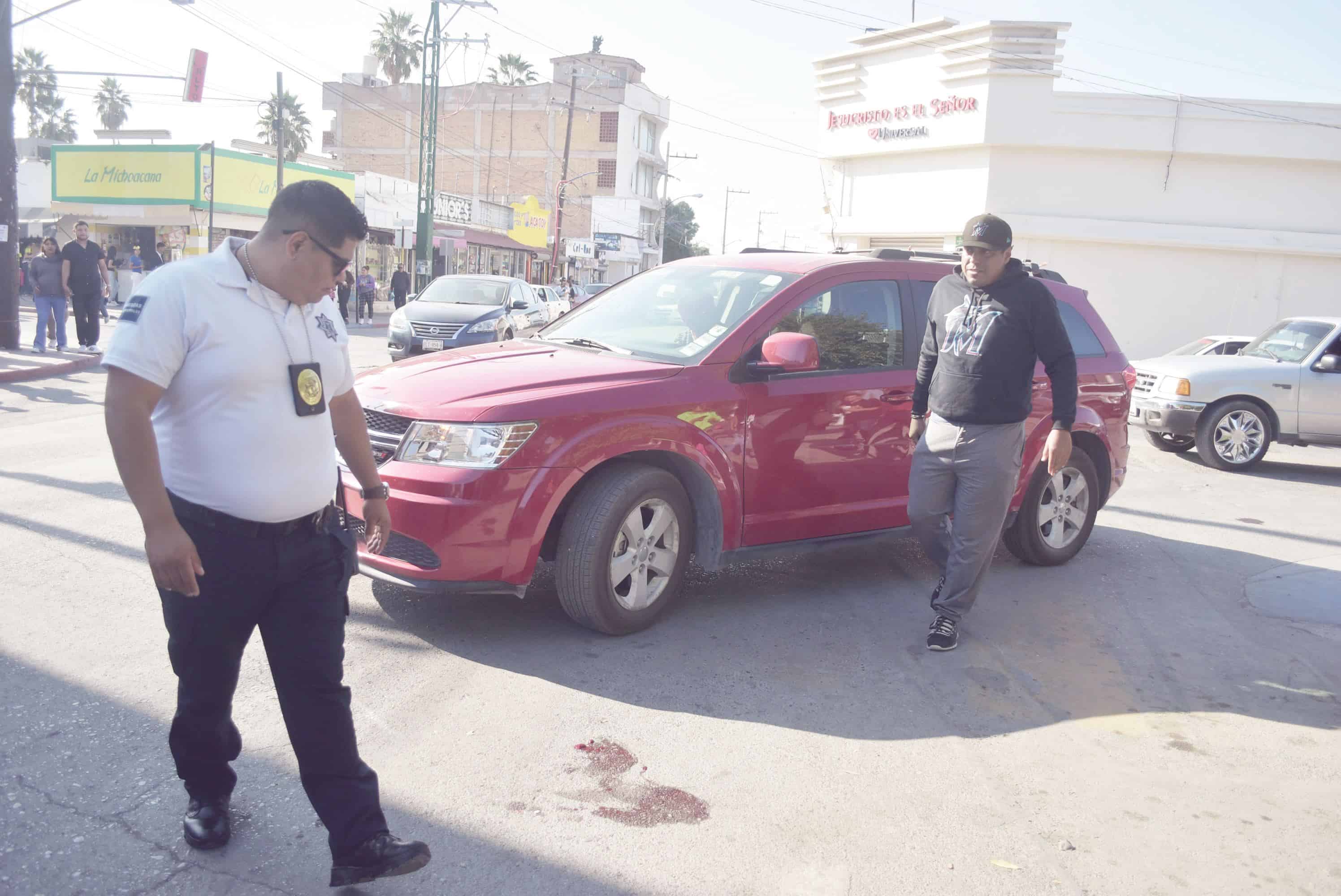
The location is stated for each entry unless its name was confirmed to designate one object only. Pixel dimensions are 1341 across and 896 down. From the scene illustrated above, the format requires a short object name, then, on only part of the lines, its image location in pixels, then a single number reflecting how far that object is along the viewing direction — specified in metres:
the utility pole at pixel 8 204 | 15.62
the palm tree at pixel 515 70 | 73.06
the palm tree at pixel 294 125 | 60.78
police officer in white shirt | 2.43
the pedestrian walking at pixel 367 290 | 29.33
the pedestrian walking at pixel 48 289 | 14.88
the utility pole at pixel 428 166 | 31.41
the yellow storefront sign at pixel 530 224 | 57.91
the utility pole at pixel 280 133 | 32.09
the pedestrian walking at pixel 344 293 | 26.17
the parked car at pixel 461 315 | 17.02
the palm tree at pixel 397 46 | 67.38
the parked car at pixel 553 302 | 24.78
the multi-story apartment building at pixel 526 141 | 68.62
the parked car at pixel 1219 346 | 14.88
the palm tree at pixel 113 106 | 71.00
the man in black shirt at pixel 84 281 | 15.16
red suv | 4.40
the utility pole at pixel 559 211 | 49.59
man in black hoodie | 4.73
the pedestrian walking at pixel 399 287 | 27.61
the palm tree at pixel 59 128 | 68.25
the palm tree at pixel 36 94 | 66.50
